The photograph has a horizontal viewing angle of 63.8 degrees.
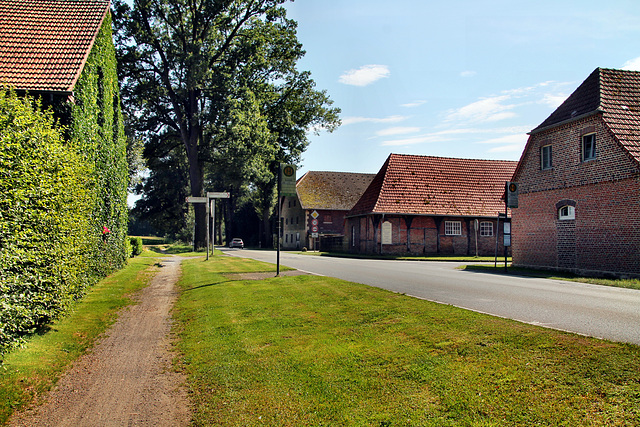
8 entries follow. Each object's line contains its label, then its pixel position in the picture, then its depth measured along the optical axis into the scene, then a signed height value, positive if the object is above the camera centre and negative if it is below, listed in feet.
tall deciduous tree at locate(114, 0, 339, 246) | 118.52 +37.62
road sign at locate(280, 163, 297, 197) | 55.36 +5.69
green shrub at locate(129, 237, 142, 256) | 105.89 -2.78
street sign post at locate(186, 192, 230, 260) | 89.92 +6.21
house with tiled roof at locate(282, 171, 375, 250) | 193.16 +10.77
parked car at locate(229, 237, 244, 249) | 236.22 -5.46
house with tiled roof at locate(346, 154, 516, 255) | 128.26 +5.83
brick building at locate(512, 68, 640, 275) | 65.41 +7.05
